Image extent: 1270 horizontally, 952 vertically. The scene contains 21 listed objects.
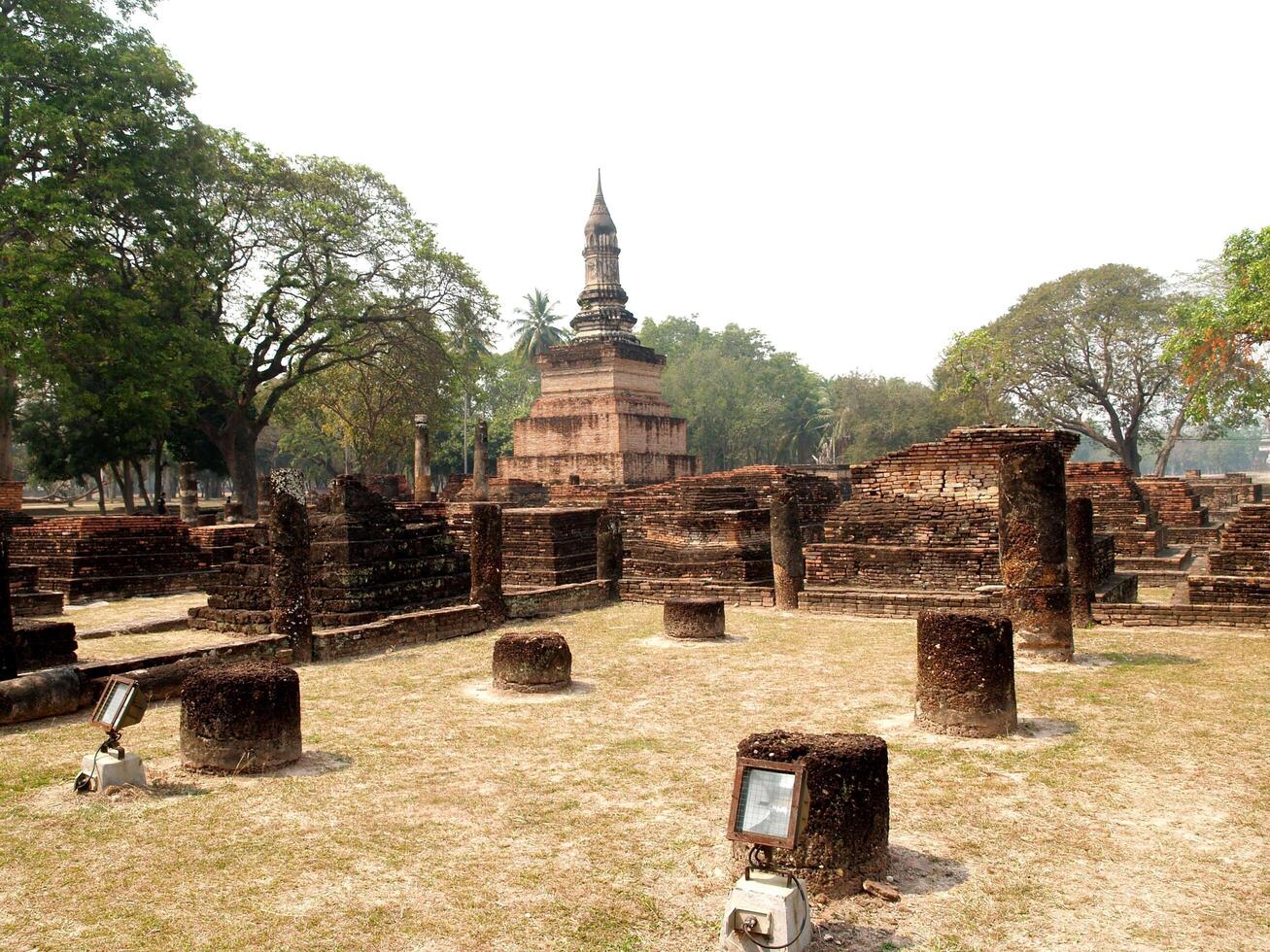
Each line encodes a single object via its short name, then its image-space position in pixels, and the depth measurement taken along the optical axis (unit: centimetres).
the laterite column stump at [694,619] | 1115
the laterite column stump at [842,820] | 413
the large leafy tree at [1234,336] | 2259
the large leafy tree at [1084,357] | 3956
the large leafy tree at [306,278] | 2825
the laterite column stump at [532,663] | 827
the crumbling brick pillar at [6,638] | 783
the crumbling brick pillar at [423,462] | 2798
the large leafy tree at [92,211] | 2078
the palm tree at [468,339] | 3263
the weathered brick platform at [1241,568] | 1131
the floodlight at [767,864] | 338
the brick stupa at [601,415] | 3169
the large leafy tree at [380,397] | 3206
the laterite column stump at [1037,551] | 913
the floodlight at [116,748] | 543
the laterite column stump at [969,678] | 652
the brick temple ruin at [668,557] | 1100
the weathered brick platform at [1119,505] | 1903
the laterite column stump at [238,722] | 586
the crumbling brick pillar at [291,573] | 973
